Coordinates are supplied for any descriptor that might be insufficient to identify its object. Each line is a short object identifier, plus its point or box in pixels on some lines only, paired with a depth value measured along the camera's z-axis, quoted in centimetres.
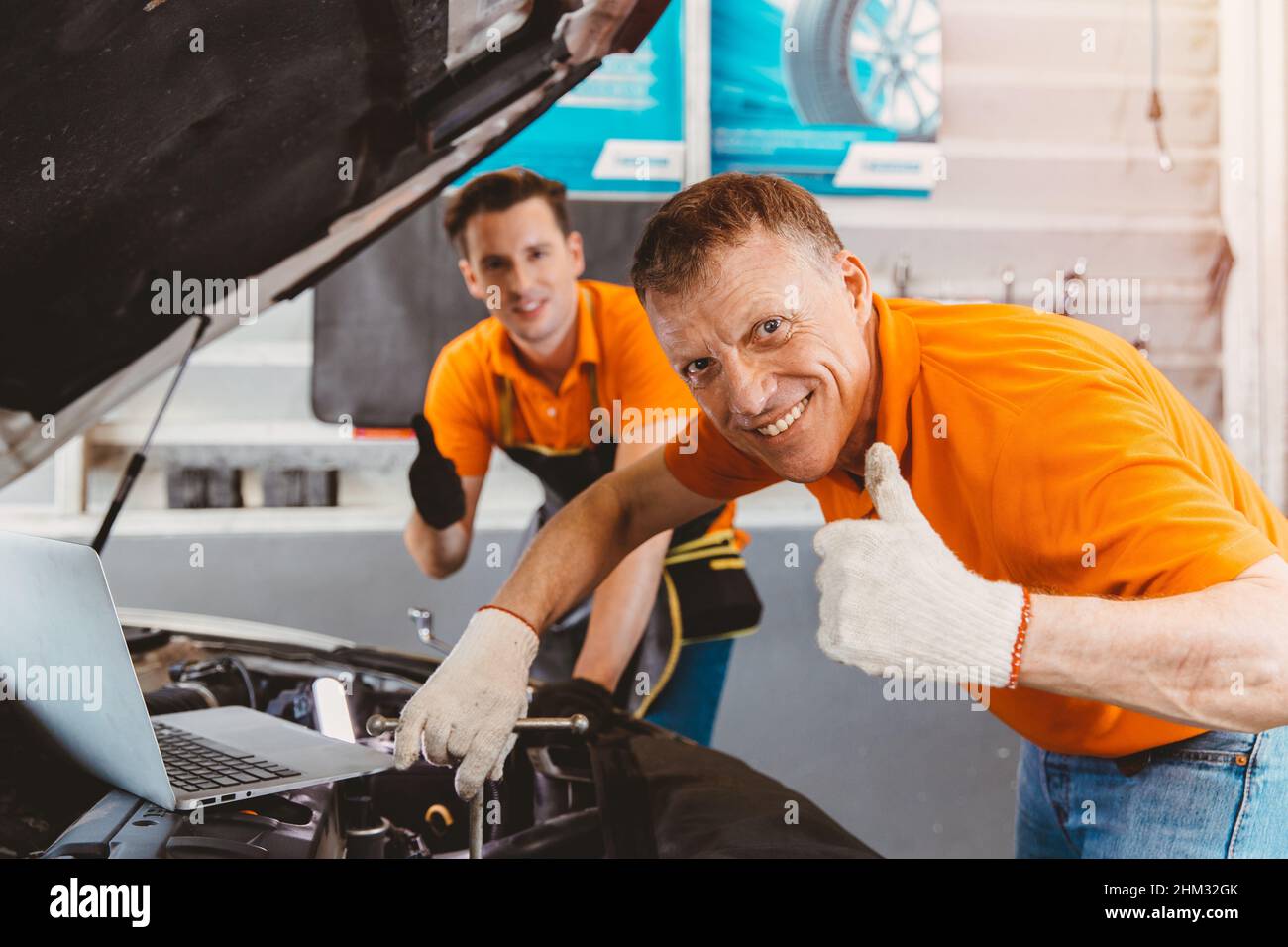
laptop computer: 75
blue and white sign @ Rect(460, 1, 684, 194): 206
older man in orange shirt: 72
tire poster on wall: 210
